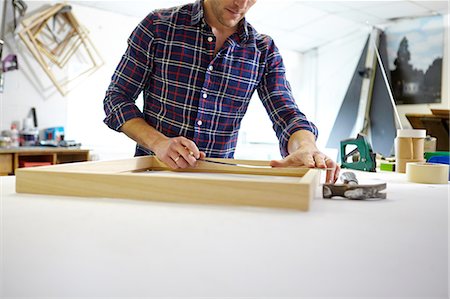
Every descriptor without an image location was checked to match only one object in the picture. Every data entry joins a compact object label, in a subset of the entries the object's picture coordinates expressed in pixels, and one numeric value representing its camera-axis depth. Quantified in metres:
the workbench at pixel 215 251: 0.34
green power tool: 1.51
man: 1.25
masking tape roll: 1.12
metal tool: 0.77
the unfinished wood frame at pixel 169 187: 0.64
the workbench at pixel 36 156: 2.84
